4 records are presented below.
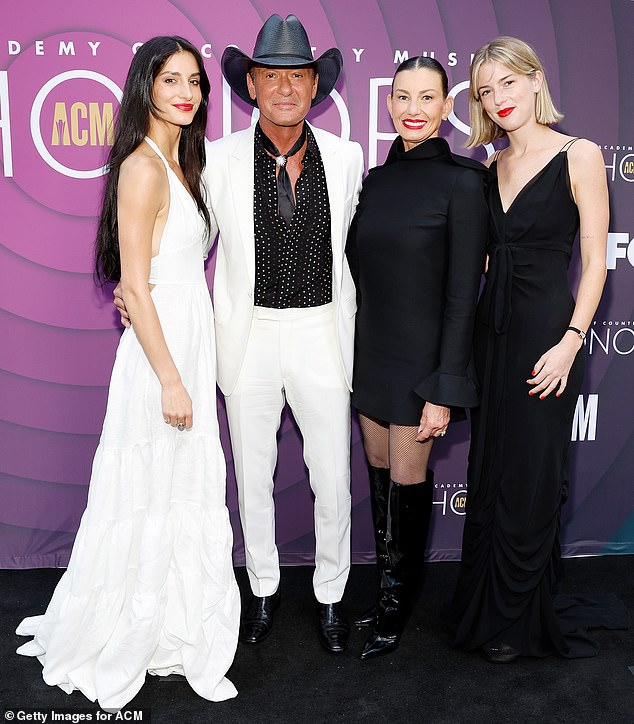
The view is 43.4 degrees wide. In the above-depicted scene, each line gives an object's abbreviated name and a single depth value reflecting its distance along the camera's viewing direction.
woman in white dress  2.26
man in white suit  2.48
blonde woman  2.36
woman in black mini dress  2.33
